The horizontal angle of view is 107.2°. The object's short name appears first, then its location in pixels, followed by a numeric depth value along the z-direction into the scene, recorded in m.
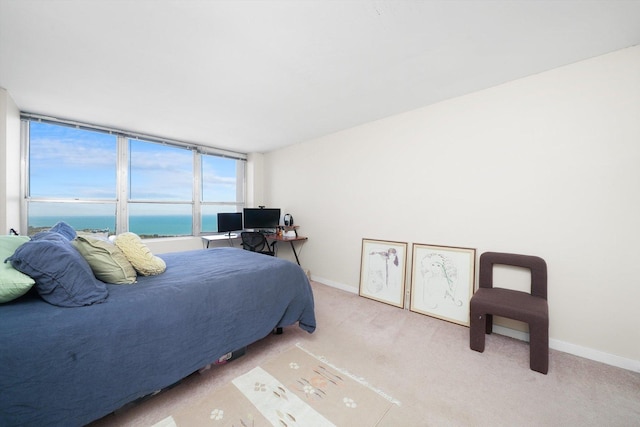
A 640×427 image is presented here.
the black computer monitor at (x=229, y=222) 4.51
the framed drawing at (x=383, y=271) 3.04
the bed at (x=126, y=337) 1.04
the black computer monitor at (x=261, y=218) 4.57
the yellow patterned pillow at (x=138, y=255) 1.81
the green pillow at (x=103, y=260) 1.58
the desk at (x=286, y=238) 4.02
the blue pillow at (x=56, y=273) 1.24
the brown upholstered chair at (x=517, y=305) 1.79
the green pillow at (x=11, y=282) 1.15
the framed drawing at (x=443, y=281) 2.55
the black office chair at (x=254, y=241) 4.00
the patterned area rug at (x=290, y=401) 1.38
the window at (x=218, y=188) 4.71
